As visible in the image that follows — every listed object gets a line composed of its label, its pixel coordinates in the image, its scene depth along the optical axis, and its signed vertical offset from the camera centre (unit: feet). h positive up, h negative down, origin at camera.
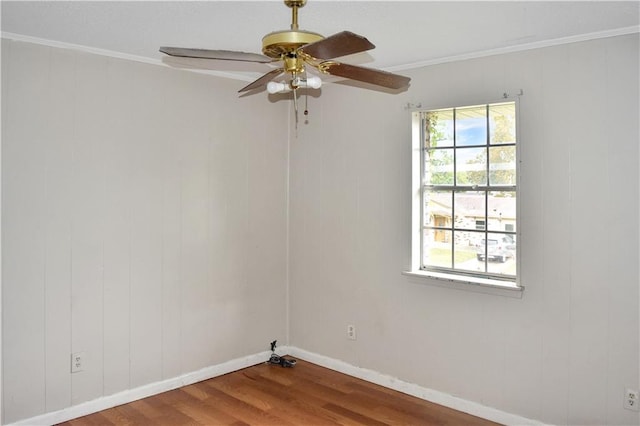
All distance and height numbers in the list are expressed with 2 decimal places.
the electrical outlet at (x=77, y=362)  10.80 -3.40
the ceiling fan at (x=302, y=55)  5.92 +2.21
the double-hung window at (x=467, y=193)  10.88 +0.51
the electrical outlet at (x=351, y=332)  13.50 -3.35
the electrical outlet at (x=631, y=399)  9.12 -3.53
